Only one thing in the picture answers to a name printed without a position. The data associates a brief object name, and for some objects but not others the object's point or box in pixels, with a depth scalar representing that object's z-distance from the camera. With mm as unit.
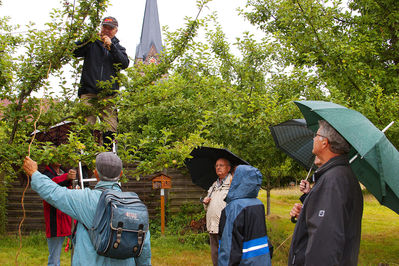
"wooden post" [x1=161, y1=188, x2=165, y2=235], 9042
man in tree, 3787
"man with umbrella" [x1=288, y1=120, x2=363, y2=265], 2072
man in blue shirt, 2559
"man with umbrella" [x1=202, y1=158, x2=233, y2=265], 5016
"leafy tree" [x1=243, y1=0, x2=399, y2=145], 6742
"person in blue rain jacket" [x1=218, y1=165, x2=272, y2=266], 3458
